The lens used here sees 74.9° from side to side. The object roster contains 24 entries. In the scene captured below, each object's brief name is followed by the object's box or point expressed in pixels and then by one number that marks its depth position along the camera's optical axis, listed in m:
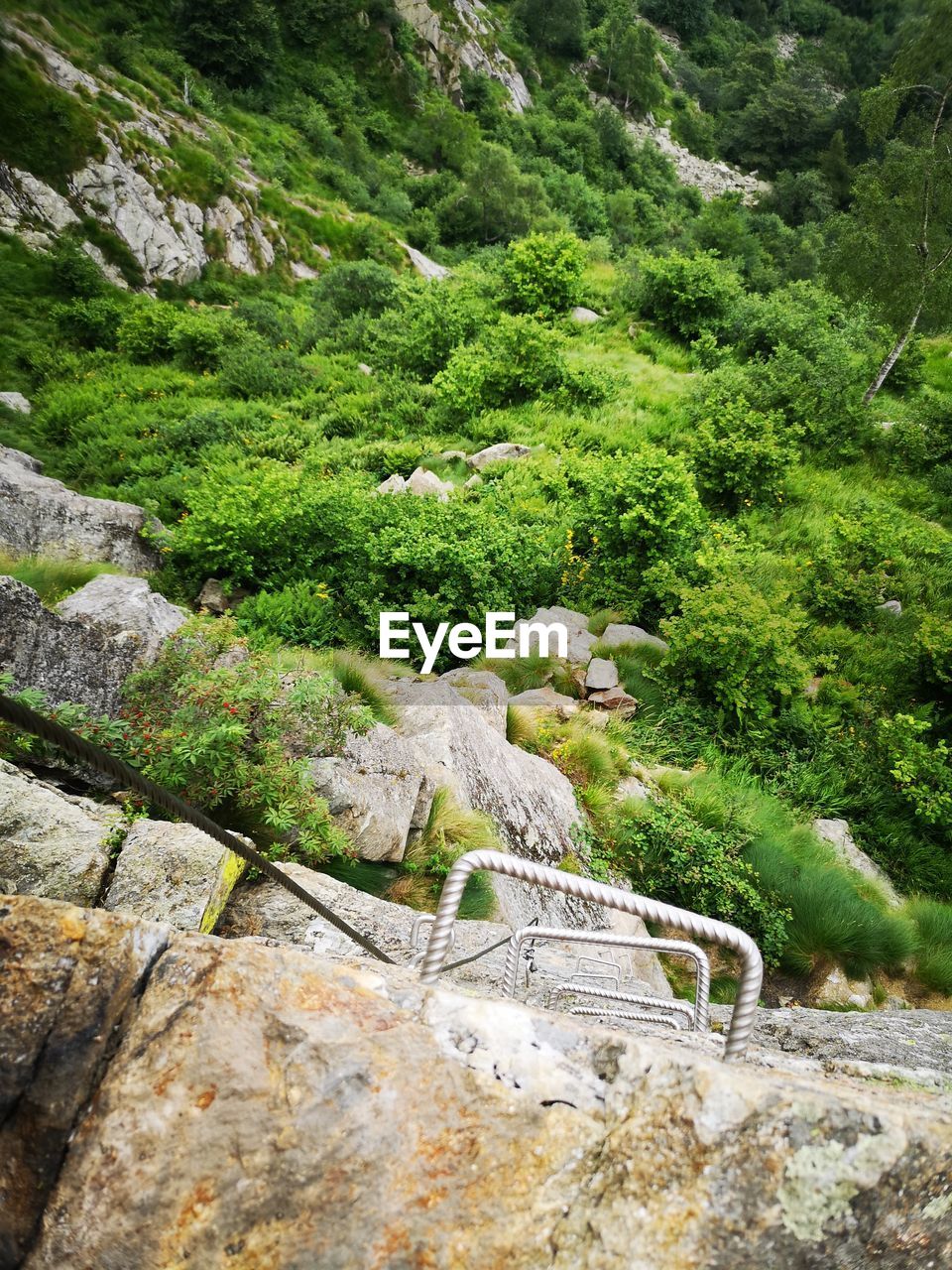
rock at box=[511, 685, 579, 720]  7.18
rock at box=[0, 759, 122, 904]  2.46
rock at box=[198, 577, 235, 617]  8.09
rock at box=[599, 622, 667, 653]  8.41
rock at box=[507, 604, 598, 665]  8.14
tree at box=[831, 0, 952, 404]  12.99
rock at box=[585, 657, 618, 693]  7.65
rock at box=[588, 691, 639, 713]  7.55
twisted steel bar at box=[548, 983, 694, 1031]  2.59
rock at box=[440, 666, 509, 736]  6.49
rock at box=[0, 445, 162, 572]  7.50
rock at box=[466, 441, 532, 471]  12.22
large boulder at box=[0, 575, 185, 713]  3.64
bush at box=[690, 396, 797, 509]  11.62
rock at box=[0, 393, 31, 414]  12.67
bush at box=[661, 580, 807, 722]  7.29
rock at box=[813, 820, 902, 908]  6.43
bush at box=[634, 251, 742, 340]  17.75
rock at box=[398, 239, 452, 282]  23.76
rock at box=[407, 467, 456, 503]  10.86
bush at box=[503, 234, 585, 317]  17.84
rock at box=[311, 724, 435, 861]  3.89
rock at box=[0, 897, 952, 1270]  1.05
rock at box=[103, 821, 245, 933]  2.54
